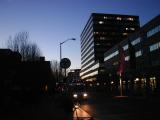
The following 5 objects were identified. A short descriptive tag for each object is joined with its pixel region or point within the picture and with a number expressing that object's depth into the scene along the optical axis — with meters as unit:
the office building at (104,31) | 83.67
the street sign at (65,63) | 8.67
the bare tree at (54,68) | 58.77
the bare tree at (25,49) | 30.83
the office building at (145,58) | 36.98
